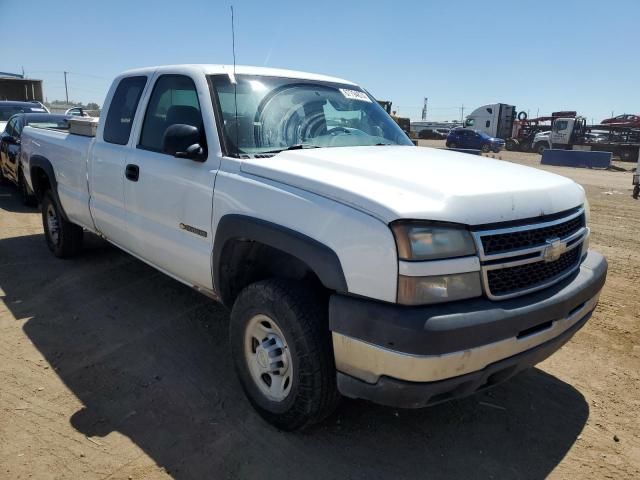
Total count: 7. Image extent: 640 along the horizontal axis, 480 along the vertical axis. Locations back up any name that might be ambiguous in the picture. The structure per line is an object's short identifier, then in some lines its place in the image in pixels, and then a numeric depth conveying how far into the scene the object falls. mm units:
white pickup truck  2178
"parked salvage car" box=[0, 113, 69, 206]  9102
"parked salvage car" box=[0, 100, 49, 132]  12887
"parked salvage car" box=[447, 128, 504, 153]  34225
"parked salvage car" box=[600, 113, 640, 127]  36238
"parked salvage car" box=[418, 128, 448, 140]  50750
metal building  20609
